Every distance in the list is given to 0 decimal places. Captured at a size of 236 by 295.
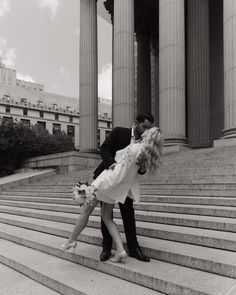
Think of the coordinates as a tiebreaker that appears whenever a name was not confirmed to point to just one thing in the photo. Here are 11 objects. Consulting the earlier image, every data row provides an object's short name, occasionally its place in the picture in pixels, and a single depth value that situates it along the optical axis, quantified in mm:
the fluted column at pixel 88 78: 21391
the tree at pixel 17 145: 20719
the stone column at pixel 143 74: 27703
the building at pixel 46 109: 73494
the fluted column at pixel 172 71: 15906
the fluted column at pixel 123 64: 18188
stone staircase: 3719
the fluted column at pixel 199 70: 20016
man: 4262
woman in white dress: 4062
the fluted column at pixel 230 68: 13672
